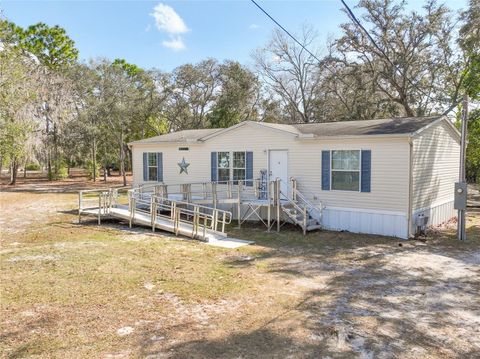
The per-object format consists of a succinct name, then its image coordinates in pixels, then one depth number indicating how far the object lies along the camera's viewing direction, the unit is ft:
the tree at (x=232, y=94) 104.68
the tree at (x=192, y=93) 105.29
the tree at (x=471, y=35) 57.41
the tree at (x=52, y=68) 98.68
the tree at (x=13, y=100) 56.18
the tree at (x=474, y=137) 56.80
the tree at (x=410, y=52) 81.05
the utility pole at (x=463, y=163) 37.83
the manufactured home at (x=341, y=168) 39.32
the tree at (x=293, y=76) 110.83
